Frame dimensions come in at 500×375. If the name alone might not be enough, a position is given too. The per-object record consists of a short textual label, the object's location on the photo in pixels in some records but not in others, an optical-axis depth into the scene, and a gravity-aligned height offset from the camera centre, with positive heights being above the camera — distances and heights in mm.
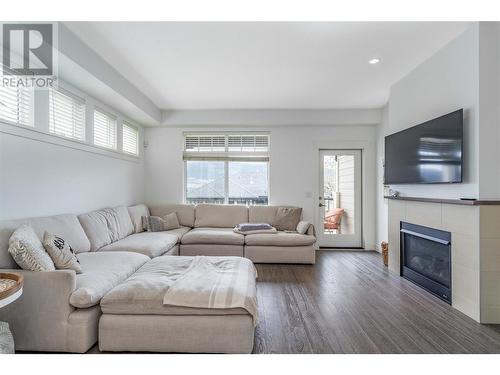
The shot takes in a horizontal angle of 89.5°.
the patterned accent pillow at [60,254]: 2000 -531
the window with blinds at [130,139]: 4332 +878
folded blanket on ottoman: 1730 -736
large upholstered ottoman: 1717 -953
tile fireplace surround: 2170 -597
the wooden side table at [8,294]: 1376 -596
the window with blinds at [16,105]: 2178 +749
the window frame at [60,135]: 2354 +665
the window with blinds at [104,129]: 3506 +859
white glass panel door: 4922 -217
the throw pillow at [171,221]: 4311 -587
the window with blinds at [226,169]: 5004 +376
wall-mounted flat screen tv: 2393 +394
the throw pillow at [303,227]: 4125 -643
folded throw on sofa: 4113 -671
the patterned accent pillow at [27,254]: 1802 -481
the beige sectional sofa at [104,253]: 1732 -729
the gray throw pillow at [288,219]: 4488 -555
